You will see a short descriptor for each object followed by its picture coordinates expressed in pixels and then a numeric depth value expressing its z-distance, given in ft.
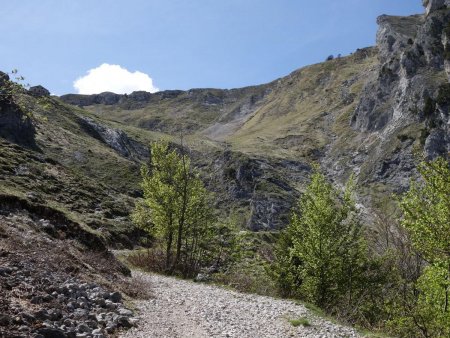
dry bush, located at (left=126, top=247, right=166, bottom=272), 121.80
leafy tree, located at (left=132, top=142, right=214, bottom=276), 120.67
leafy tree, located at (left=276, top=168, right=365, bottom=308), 89.10
